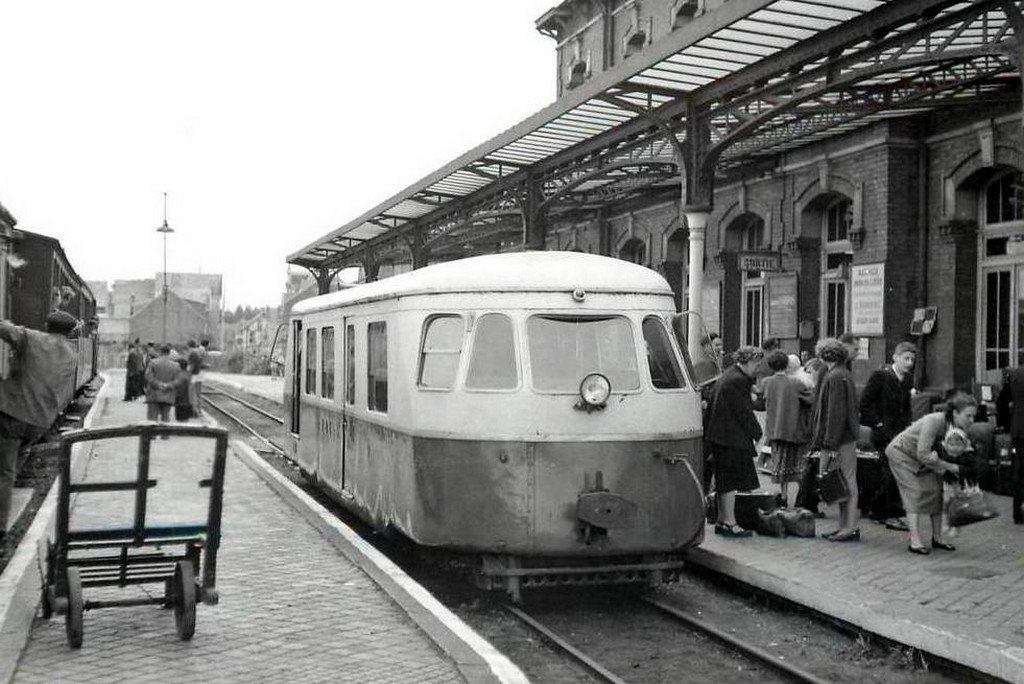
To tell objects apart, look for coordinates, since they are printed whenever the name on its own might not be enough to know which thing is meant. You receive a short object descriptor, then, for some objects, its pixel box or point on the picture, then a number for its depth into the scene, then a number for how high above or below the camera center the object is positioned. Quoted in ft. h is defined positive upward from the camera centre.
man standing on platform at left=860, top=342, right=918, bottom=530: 32.55 -1.54
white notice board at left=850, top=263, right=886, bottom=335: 51.11 +2.25
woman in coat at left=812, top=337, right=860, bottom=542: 31.14 -2.17
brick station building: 33.83 +8.14
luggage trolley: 18.70 -3.76
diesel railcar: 24.79 -1.70
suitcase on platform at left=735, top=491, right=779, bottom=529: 32.65 -4.62
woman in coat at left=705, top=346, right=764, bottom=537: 31.17 -2.22
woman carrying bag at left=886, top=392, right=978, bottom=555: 28.30 -2.86
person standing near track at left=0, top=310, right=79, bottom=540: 23.40 -0.87
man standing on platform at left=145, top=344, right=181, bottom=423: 58.44 -2.10
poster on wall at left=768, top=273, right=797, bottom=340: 58.75 +2.14
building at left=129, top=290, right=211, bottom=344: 267.39 +5.15
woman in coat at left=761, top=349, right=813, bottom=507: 33.30 -2.14
